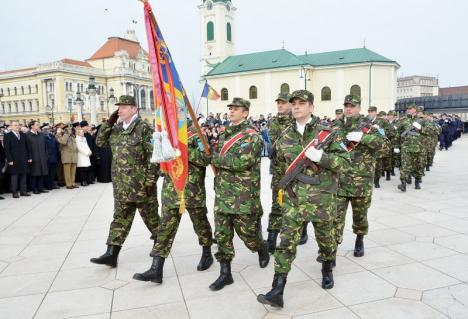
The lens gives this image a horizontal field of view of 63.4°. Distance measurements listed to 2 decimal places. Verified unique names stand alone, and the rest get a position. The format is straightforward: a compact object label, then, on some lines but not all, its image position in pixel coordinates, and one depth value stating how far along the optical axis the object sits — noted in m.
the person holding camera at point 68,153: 11.87
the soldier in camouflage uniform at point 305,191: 3.71
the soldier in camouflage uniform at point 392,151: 10.59
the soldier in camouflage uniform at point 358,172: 4.93
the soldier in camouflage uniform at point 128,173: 4.82
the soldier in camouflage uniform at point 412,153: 9.93
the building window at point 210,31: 64.38
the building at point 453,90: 130.62
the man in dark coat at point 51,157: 11.66
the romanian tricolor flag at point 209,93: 7.38
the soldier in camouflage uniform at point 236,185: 4.19
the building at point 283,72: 53.03
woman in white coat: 12.27
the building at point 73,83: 75.96
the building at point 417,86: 134.62
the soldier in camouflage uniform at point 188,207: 4.36
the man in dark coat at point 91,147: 12.90
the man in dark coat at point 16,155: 10.43
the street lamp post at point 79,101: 27.50
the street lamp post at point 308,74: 55.08
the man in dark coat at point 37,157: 10.95
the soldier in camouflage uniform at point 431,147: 11.84
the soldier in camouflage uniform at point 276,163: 5.49
